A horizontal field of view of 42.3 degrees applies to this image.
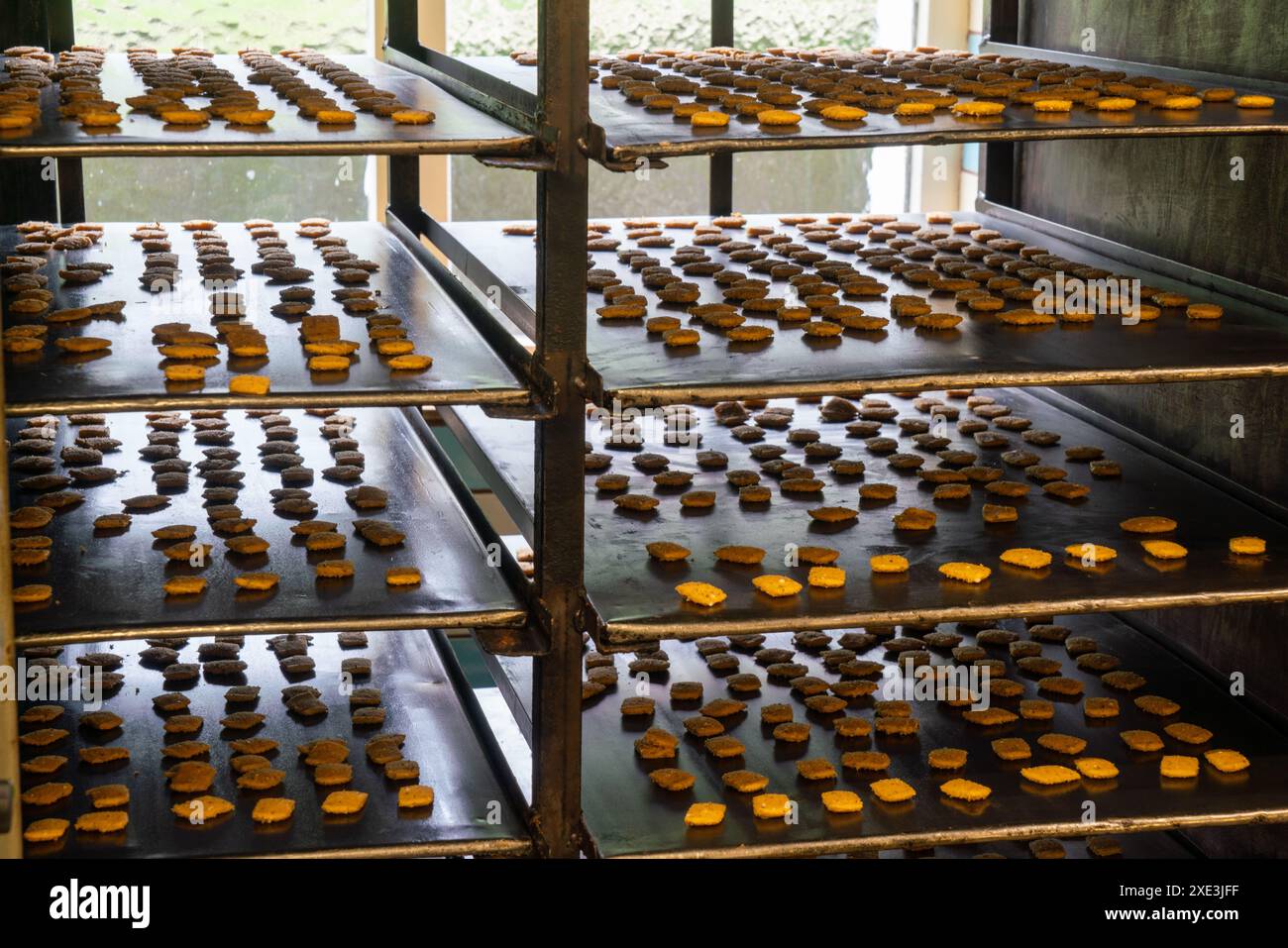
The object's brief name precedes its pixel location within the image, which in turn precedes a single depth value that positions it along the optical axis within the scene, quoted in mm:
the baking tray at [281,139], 2373
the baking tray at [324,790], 2721
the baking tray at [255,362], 2523
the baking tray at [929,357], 2633
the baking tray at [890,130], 2492
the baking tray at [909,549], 2727
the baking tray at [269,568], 2637
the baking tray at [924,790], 2787
